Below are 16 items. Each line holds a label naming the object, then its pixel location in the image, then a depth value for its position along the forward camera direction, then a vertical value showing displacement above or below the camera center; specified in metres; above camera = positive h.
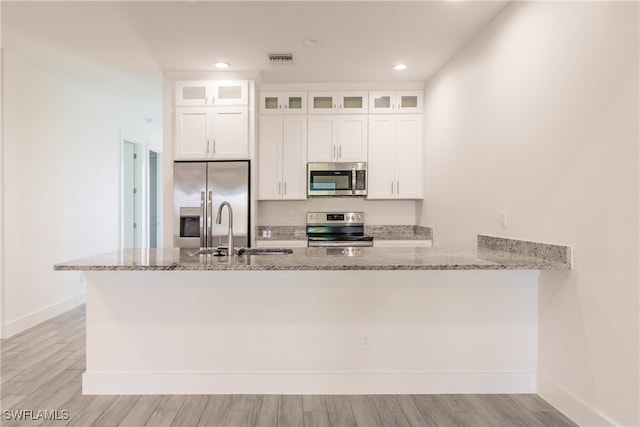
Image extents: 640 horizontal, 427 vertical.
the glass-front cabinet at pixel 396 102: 4.36 +1.26
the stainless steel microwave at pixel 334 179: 4.34 +0.34
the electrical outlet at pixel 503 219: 2.65 -0.07
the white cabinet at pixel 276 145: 4.37 +0.74
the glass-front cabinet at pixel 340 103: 4.36 +1.25
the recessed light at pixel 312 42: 3.17 +1.45
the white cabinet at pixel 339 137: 4.38 +0.84
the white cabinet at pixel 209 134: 3.99 +0.79
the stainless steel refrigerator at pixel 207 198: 3.91 +0.09
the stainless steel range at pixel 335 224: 4.63 -0.21
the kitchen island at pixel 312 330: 2.38 -0.80
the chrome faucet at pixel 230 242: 2.45 -0.24
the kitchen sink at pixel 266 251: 2.81 -0.34
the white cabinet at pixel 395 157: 4.38 +0.61
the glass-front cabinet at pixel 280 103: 4.36 +1.24
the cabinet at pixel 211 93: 3.99 +1.24
